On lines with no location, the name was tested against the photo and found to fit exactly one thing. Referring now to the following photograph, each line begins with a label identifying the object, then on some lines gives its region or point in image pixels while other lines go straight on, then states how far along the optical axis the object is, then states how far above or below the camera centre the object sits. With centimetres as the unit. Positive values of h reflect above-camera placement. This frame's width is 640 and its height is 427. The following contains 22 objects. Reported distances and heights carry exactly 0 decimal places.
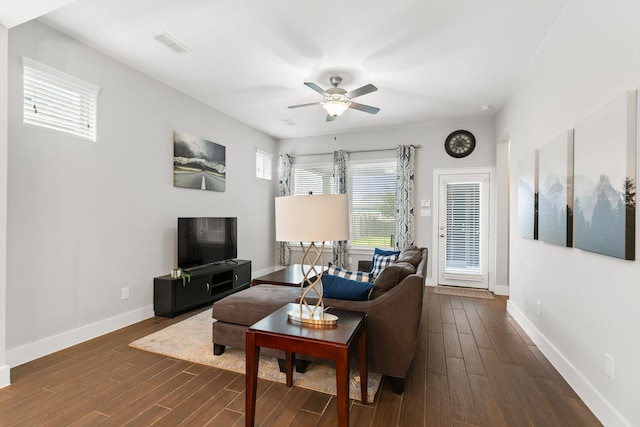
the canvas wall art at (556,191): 235 +20
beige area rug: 230 -125
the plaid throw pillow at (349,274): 264 -52
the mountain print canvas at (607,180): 165 +21
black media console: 373 -98
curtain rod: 575 +123
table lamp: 182 -4
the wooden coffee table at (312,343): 161 -71
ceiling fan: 339 +130
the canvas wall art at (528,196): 311 +19
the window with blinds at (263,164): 619 +99
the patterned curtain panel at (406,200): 568 +24
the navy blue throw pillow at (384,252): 406 -52
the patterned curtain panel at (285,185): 659 +59
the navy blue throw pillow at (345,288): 231 -56
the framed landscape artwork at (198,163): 420 +71
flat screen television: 402 -40
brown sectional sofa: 217 -73
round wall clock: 543 +123
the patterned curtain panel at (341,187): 617 +51
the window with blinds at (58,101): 270 +102
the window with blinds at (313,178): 652 +73
